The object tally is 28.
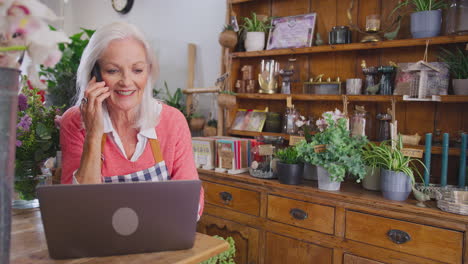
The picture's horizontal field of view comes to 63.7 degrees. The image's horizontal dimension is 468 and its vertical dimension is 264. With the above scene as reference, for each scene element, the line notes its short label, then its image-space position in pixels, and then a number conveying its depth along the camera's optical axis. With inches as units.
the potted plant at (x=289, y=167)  85.4
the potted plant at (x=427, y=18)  81.4
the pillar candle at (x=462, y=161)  74.7
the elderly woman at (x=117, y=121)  48.9
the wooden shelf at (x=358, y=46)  79.6
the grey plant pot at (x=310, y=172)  92.2
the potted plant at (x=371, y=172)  80.9
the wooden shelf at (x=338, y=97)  78.2
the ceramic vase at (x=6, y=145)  22.4
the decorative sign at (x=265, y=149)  91.4
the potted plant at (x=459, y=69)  78.9
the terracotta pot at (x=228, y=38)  109.0
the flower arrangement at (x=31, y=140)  50.9
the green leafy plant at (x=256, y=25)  108.9
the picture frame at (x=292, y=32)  101.3
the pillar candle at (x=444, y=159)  76.2
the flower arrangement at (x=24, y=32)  22.1
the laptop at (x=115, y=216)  33.7
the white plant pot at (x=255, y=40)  108.1
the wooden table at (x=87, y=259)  35.8
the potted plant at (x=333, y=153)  77.3
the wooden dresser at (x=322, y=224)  68.3
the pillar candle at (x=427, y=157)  77.7
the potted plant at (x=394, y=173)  74.1
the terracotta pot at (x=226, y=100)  109.8
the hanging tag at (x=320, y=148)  81.5
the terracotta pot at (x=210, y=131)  118.5
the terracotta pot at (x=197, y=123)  123.0
